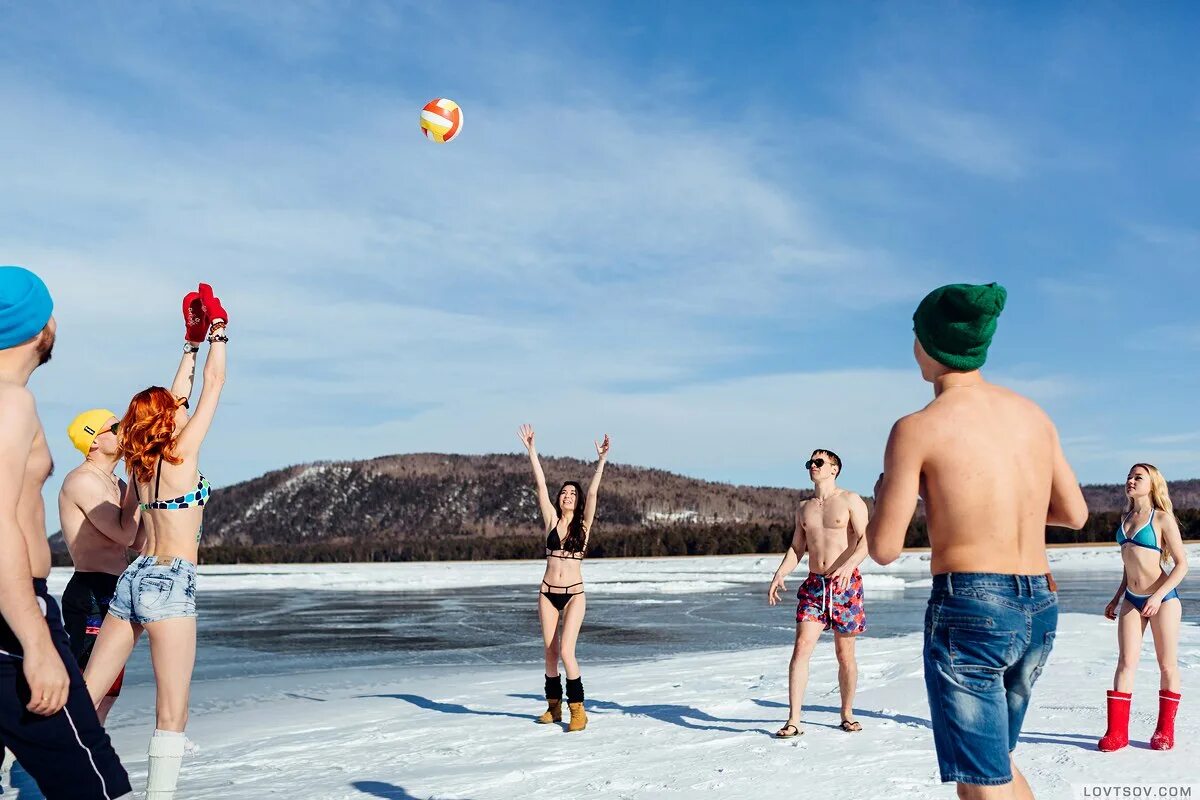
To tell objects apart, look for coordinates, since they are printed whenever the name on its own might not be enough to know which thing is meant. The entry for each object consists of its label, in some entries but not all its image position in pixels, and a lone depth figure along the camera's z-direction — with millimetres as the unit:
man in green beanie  3061
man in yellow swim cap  5504
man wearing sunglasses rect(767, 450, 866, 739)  6914
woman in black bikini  7539
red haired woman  4422
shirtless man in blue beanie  2885
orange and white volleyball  10516
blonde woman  6027
